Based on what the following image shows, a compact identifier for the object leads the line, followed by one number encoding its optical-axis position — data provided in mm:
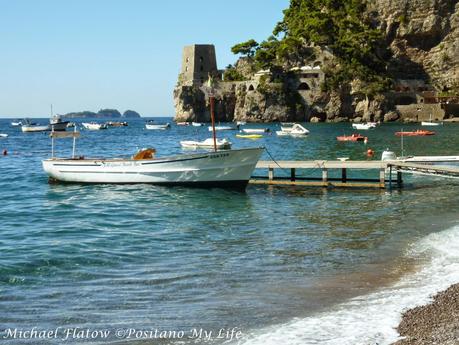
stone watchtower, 142875
